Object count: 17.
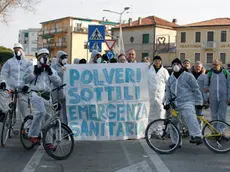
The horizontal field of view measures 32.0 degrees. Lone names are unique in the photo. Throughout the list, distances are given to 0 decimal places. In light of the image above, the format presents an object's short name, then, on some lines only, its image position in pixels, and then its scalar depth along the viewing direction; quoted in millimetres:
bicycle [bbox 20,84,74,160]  6934
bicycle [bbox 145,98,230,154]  7746
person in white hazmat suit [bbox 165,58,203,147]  7773
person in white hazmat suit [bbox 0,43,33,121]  8930
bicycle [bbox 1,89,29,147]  8002
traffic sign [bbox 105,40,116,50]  18497
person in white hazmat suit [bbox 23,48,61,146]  7316
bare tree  36469
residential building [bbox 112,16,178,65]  69938
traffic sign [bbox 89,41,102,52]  15863
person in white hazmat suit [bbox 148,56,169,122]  9273
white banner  8352
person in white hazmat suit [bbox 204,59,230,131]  8758
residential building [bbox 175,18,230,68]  62438
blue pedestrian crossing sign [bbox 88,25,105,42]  15633
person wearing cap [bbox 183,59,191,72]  9844
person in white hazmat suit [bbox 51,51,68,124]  8750
